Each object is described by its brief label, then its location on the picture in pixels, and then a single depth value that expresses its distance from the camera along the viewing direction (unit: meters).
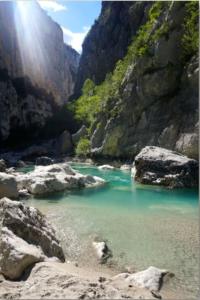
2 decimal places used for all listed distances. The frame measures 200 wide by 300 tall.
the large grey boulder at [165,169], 18.27
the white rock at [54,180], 15.29
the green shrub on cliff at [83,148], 35.87
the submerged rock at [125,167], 27.43
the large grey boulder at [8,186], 13.27
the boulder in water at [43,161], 30.97
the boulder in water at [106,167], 27.63
